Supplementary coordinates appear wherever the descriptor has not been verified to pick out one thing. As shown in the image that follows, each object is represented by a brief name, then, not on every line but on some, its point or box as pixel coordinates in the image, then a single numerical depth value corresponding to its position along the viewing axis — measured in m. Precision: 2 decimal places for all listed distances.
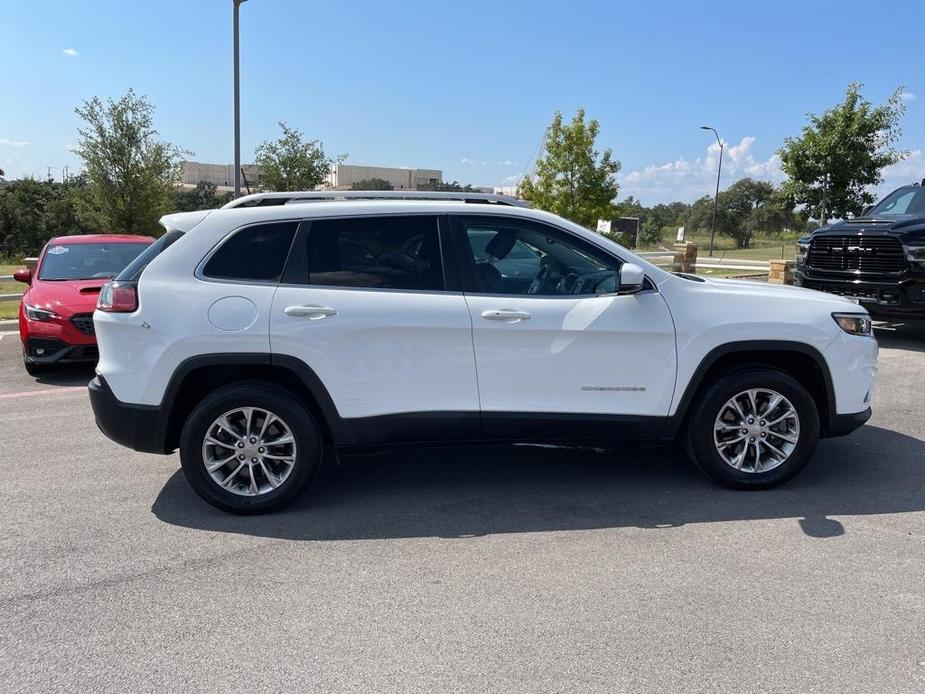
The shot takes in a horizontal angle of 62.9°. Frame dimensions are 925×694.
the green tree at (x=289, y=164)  22.58
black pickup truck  9.29
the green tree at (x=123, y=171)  19.52
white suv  4.34
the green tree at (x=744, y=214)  77.94
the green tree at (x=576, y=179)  29.56
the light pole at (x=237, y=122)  14.61
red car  8.09
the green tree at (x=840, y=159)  19.48
